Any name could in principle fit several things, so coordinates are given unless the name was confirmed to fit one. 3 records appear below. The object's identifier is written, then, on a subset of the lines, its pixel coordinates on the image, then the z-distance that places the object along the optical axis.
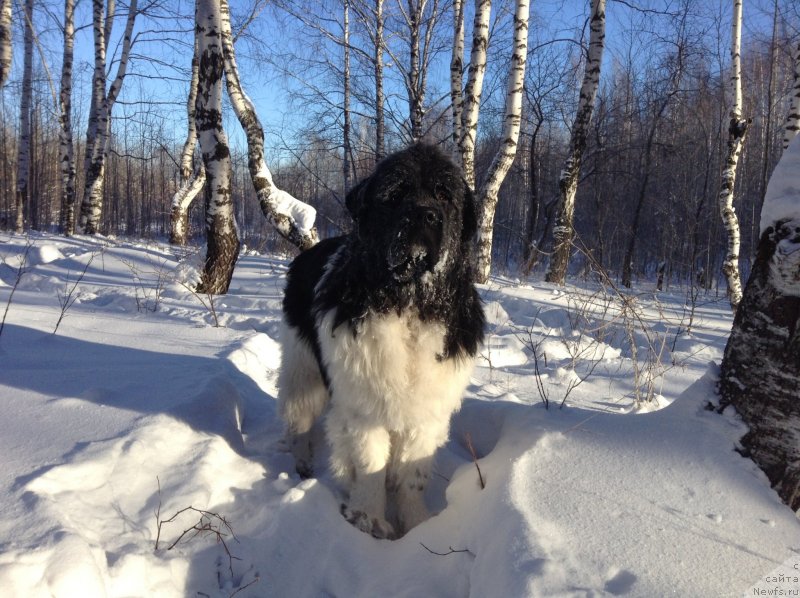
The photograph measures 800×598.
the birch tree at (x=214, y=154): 6.23
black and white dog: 2.28
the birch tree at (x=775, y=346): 1.99
